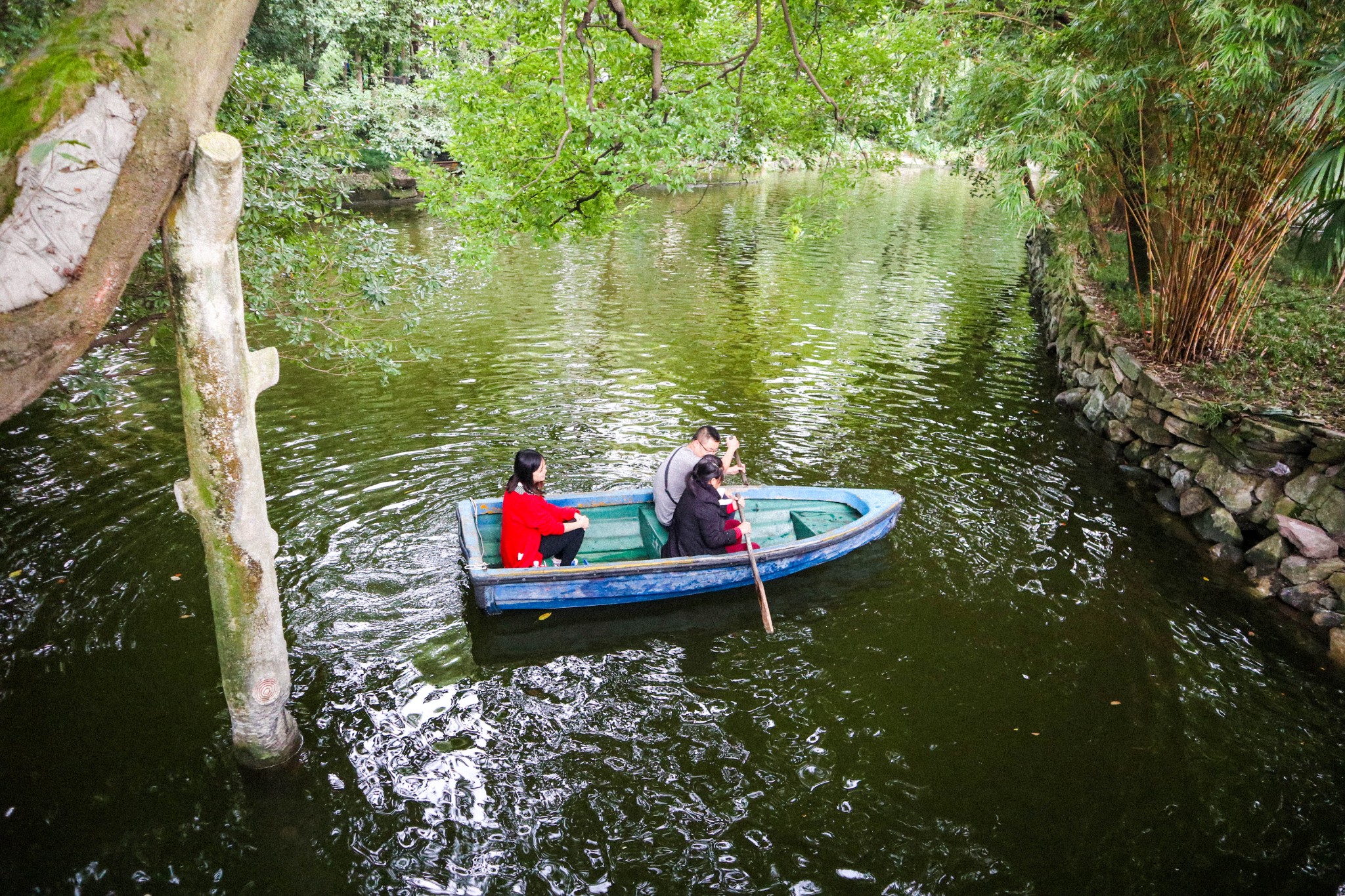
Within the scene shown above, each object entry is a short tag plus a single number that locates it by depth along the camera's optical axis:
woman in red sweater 6.44
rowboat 6.35
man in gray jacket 6.87
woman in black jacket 6.70
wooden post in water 3.54
